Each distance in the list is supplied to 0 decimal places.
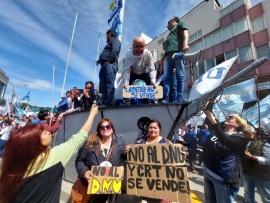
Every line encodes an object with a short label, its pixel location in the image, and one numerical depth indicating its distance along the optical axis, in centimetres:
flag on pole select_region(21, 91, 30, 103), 2716
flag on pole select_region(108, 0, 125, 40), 668
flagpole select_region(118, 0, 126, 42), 678
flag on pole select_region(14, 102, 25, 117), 1828
